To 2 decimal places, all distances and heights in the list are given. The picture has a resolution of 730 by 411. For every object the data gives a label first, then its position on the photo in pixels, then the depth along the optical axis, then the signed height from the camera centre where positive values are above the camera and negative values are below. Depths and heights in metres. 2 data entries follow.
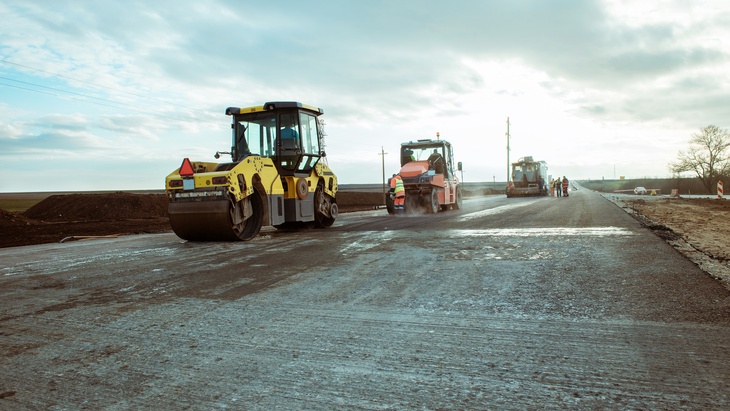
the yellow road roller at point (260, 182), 8.88 +0.23
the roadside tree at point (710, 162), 56.09 +1.96
